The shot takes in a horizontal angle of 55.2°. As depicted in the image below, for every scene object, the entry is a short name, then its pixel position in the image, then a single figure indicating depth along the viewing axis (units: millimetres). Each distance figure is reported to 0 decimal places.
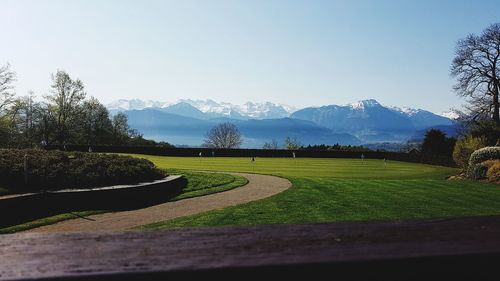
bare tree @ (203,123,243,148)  134750
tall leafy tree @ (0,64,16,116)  62500
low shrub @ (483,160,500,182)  22988
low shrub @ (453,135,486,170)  33719
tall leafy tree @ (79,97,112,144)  77312
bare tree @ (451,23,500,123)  48125
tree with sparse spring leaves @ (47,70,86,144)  72750
